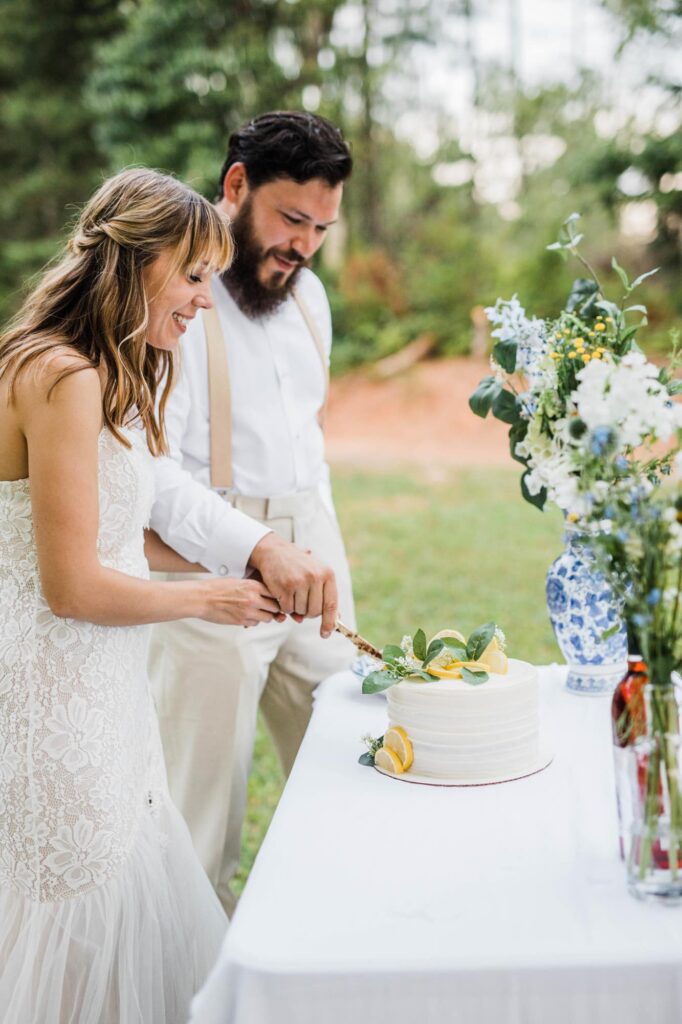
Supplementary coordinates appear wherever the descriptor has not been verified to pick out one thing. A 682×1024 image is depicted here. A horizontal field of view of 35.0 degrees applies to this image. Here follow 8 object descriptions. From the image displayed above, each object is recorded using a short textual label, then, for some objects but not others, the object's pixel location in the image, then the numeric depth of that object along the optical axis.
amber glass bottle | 1.23
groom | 2.46
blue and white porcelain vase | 2.02
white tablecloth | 1.12
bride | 1.61
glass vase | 1.21
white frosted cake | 1.60
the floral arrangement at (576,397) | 1.26
